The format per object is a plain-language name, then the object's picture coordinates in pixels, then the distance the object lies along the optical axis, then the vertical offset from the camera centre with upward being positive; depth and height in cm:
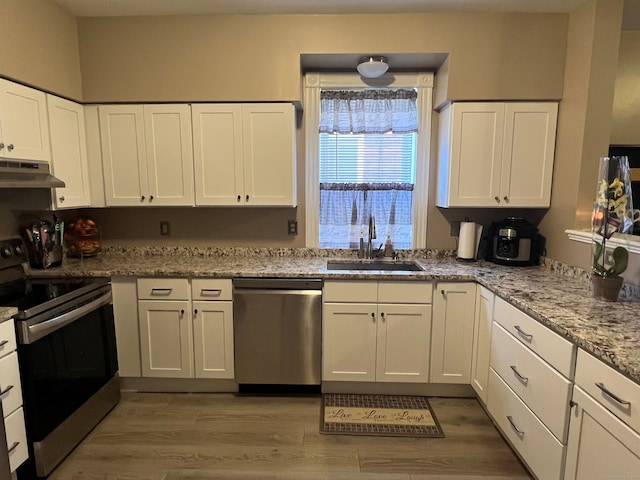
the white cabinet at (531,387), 158 -92
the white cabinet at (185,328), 256 -92
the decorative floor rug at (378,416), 228 -142
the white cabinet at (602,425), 122 -80
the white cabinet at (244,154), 270 +31
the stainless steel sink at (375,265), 288 -53
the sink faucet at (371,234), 293 -29
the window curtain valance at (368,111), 299 +70
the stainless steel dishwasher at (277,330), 253 -92
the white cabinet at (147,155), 272 +30
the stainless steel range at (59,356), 184 -90
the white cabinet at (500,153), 263 +33
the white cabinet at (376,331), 253 -92
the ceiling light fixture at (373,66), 266 +95
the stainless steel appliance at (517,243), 270 -32
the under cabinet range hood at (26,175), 200 +12
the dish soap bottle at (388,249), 305 -42
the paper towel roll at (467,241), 283 -32
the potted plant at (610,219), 186 -10
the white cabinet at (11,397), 170 -94
